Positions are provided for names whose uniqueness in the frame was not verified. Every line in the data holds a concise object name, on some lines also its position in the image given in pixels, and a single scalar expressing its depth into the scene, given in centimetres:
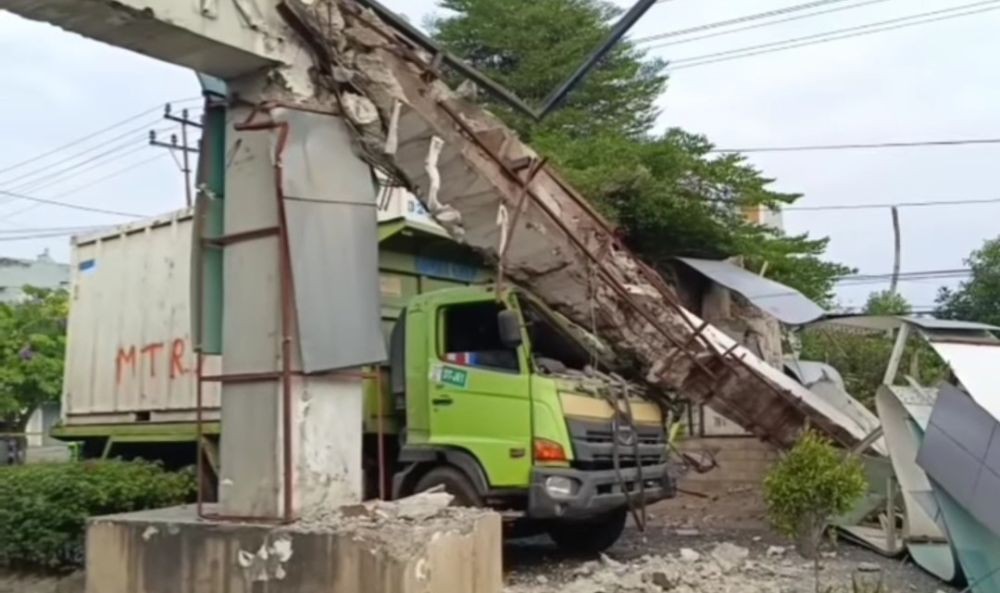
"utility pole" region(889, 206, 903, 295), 2400
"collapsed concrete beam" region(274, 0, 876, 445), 675
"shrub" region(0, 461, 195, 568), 952
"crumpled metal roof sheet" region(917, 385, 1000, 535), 709
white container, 1111
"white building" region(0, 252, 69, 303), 4525
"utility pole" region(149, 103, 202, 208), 1681
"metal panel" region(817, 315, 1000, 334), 903
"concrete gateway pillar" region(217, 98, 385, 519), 590
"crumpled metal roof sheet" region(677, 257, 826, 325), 1209
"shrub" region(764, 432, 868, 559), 745
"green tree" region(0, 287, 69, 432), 2558
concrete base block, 532
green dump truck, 834
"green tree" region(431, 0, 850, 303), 1533
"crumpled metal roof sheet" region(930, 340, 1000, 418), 744
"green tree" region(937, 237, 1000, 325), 2175
